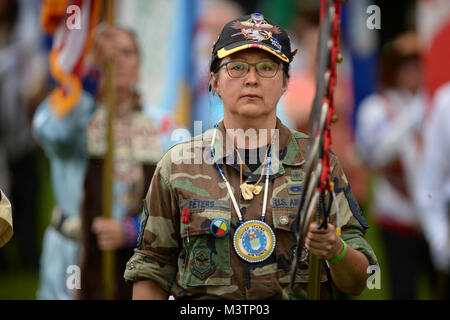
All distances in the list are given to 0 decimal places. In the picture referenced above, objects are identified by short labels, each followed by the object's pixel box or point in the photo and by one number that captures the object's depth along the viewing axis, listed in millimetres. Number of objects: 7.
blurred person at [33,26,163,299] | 12227
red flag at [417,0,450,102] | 14687
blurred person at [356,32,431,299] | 16687
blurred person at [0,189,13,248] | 7751
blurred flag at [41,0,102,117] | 11281
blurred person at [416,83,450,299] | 13437
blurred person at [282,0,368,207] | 11914
